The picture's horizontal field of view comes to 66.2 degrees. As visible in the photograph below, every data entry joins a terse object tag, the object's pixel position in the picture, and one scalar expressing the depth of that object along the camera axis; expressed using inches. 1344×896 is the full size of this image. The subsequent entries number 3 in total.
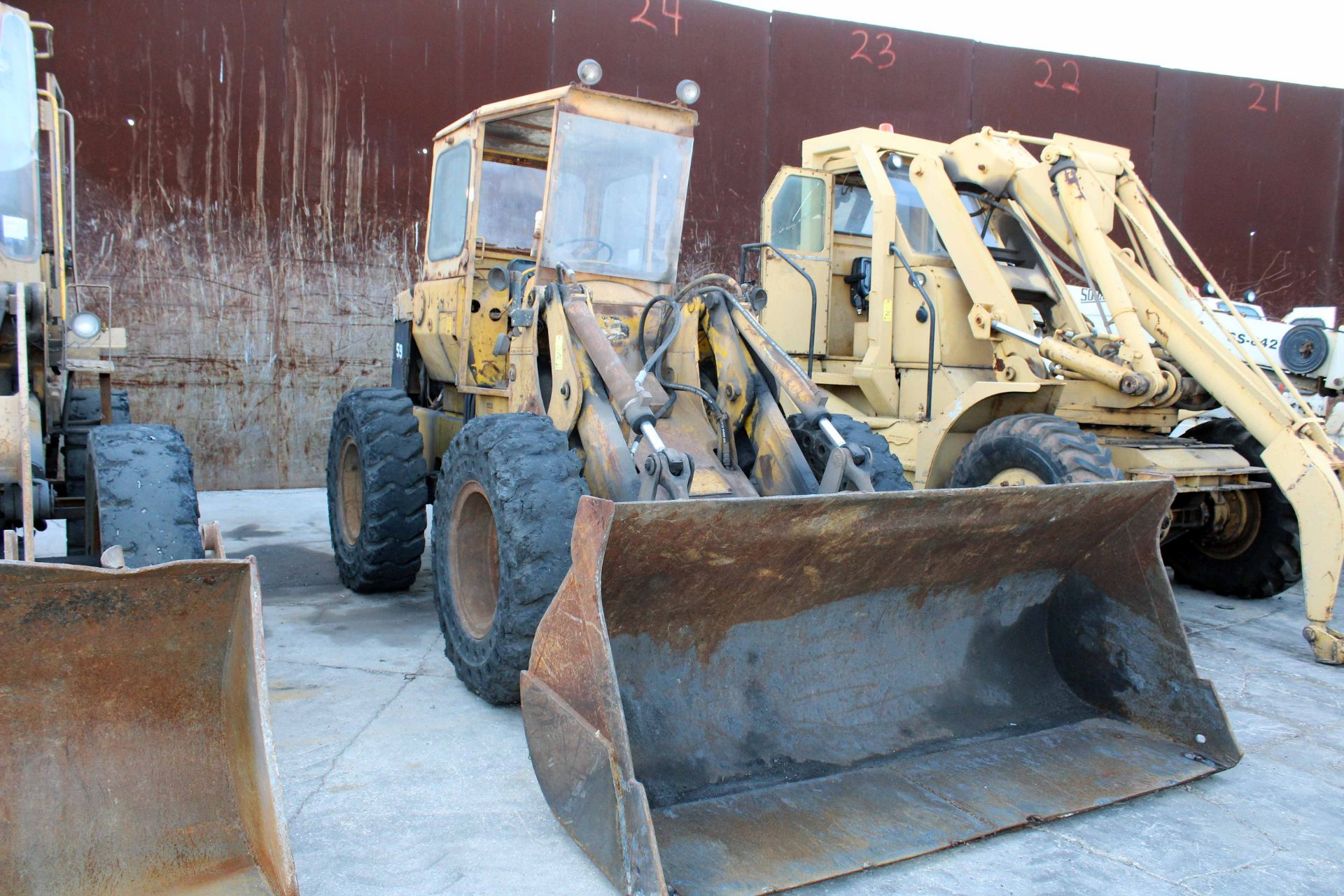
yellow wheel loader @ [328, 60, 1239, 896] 111.9
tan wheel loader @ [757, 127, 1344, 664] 206.8
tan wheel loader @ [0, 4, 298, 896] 88.8
